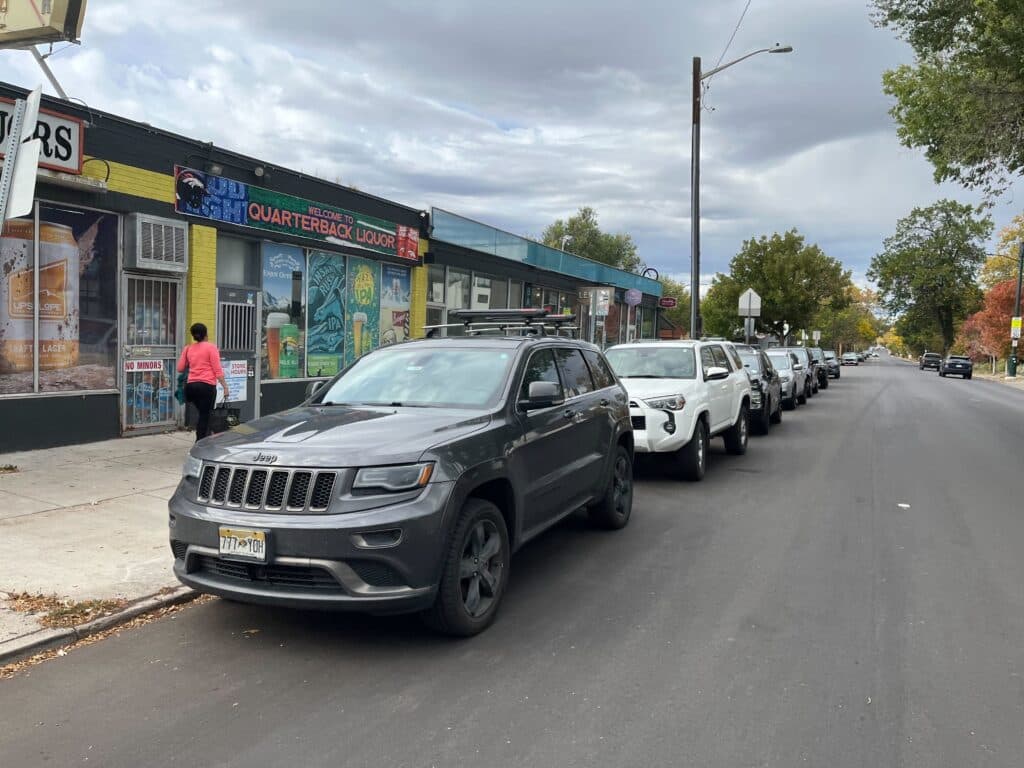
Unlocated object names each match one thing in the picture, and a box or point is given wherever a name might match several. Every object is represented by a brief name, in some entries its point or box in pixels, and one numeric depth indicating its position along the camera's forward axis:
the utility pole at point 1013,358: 50.51
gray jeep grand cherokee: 4.08
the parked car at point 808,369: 24.99
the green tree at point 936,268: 77.50
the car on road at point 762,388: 14.93
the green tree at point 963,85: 12.29
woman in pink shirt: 9.32
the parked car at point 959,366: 50.22
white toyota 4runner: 9.22
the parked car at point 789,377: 20.48
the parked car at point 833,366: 40.25
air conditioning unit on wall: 10.59
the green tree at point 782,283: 44.34
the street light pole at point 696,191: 19.98
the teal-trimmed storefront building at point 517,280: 17.97
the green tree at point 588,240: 62.25
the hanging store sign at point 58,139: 9.12
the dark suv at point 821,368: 31.70
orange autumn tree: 58.12
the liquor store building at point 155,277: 9.55
